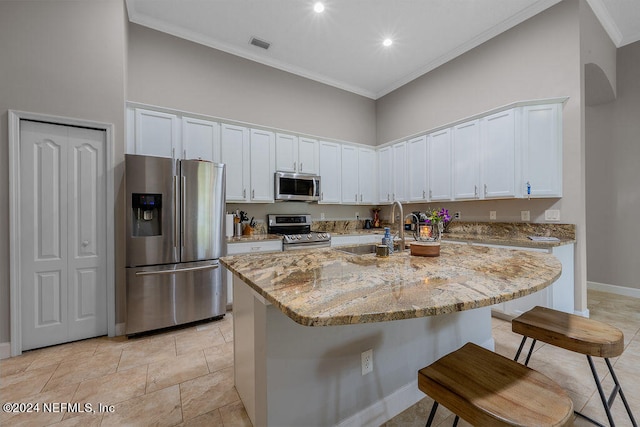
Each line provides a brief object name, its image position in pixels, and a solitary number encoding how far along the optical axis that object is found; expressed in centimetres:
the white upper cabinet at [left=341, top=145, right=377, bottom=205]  447
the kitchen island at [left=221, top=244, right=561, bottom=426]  82
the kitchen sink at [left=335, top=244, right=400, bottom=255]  206
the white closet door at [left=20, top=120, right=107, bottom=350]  229
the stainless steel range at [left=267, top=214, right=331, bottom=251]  344
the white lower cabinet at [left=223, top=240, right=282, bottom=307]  307
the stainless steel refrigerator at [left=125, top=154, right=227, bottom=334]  251
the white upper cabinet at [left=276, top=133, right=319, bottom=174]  382
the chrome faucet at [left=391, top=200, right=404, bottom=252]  180
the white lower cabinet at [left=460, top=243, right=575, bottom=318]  250
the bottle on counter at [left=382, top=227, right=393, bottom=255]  181
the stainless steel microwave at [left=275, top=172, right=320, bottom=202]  374
